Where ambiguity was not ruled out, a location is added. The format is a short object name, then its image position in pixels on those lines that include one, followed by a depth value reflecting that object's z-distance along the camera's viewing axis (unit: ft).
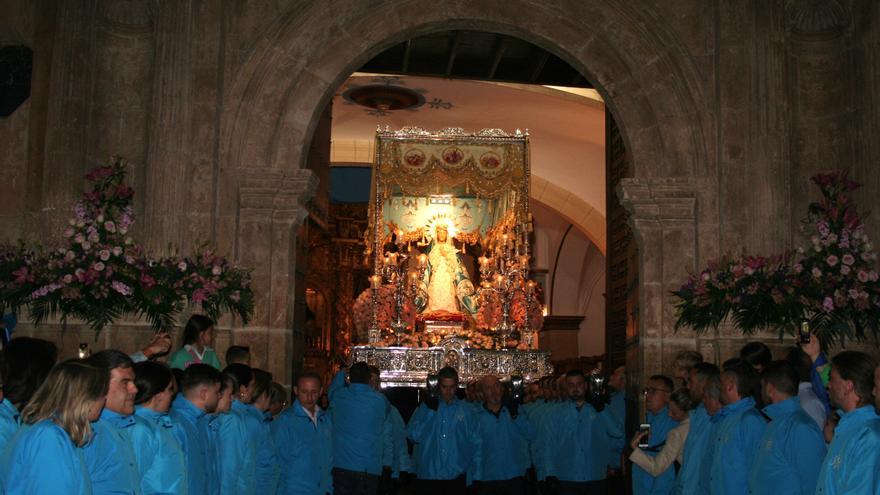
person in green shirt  22.16
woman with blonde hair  10.23
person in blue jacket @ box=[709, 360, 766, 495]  17.19
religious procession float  44.93
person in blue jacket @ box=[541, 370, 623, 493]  27.61
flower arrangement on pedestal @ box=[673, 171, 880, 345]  23.03
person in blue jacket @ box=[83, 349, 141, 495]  11.68
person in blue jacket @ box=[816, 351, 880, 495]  12.38
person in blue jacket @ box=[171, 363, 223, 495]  15.65
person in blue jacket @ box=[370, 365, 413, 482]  27.71
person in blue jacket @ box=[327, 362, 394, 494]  24.73
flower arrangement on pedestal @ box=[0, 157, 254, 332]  22.61
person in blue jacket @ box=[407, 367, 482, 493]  27.66
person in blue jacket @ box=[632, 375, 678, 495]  21.83
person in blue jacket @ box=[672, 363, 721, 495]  18.56
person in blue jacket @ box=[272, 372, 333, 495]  21.90
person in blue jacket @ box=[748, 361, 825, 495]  15.58
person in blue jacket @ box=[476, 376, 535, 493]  28.68
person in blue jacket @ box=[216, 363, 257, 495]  17.57
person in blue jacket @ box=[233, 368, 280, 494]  19.34
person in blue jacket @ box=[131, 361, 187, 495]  13.44
